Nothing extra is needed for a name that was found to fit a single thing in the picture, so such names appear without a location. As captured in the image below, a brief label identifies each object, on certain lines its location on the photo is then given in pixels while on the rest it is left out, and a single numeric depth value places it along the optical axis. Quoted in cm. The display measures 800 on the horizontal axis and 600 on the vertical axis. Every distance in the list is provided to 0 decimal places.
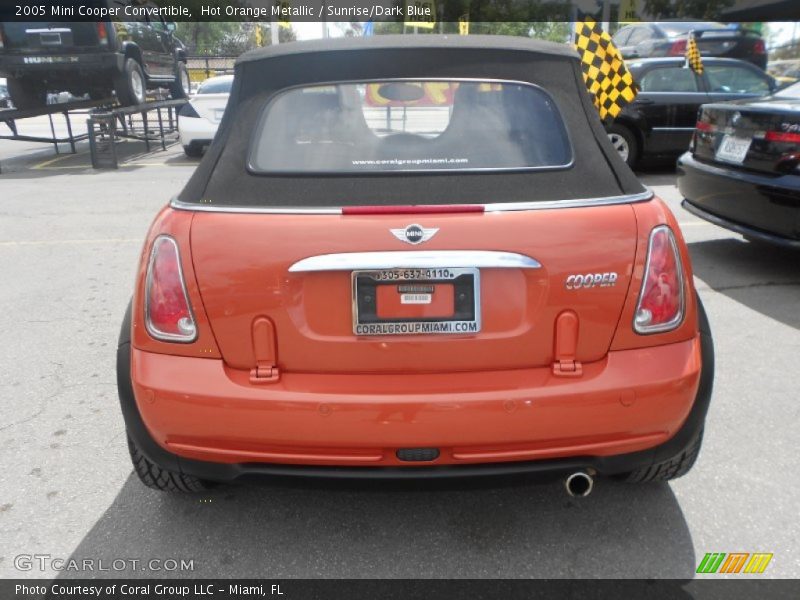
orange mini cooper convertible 201
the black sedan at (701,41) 1589
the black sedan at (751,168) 476
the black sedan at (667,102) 986
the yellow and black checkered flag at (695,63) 1003
